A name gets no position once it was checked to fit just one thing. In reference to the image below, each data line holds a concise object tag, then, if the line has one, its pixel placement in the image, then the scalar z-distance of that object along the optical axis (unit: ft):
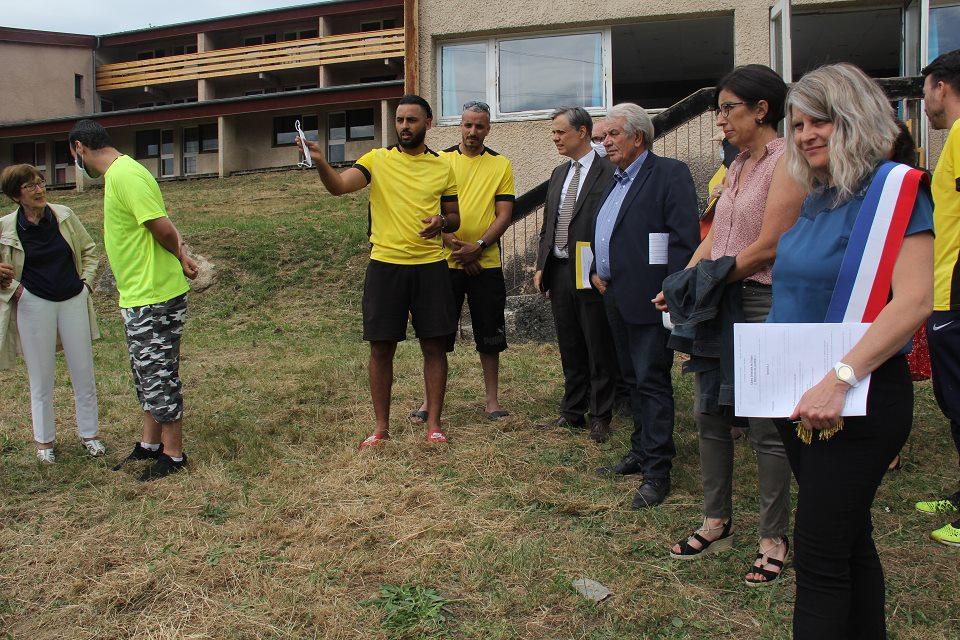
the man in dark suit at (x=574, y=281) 15.76
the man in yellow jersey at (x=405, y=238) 15.26
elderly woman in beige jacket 15.96
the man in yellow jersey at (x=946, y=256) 11.44
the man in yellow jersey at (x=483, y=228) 17.52
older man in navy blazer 12.69
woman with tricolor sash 6.28
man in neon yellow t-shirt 14.48
